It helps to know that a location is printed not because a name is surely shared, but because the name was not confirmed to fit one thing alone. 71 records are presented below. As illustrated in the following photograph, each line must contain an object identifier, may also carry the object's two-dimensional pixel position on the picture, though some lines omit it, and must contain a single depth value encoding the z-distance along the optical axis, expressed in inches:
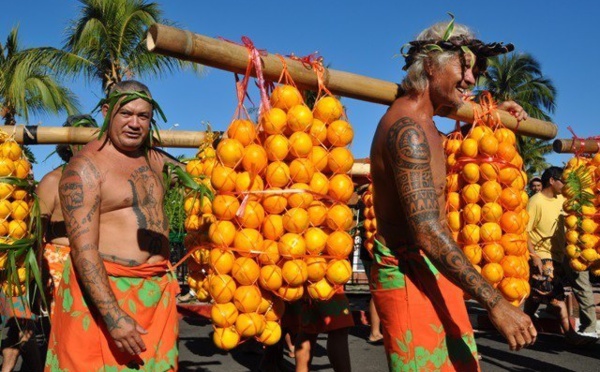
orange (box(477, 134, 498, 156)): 138.9
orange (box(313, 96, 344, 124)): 118.5
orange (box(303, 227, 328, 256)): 113.2
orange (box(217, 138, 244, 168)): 112.6
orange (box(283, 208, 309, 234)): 111.9
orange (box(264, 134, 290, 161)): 113.8
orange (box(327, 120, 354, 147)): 118.6
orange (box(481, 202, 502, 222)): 137.2
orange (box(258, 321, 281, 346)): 116.4
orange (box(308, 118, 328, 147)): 117.8
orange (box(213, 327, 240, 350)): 112.7
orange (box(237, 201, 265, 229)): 111.8
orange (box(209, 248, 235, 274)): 111.4
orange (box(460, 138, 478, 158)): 140.8
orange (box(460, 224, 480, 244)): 137.5
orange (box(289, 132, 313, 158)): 113.9
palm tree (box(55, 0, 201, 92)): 550.6
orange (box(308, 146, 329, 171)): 117.3
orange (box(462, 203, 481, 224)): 138.3
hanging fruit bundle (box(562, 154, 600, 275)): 229.1
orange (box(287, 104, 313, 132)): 115.0
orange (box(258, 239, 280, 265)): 111.9
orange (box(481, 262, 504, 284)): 134.0
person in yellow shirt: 271.7
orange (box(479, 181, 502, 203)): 138.3
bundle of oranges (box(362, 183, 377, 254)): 276.8
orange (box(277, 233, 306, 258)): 111.0
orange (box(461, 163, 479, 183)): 139.6
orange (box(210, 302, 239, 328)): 112.0
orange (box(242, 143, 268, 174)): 113.3
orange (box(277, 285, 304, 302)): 113.0
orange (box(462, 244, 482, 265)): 135.5
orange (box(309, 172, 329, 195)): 116.6
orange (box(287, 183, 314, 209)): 113.1
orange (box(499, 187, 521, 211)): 139.7
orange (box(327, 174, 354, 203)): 118.2
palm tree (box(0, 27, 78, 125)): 553.6
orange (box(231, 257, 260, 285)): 110.3
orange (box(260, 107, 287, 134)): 115.1
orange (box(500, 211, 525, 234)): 138.3
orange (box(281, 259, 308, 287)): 110.7
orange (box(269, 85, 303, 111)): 116.5
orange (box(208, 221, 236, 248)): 111.9
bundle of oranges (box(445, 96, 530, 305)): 136.6
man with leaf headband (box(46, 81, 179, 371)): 112.5
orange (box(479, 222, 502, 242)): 136.8
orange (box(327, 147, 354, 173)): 118.3
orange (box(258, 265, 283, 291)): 111.3
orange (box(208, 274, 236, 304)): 111.0
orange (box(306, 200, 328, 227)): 115.0
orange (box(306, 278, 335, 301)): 116.2
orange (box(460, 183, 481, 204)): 140.2
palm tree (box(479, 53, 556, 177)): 987.9
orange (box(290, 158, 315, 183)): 114.2
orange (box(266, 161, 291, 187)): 113.2
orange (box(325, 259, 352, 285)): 116.3
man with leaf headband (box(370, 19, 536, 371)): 99.7
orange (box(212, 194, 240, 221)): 111.8
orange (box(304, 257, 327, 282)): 113.8
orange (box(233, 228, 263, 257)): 111.3
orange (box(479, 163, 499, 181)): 139.6
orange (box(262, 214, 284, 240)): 113.3
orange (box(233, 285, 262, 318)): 111.0
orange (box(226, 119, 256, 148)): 115.7
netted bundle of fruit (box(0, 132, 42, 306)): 146.7
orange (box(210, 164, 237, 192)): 113.2
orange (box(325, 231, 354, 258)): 115.7
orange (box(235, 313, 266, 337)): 112.1
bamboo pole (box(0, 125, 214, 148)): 163.2
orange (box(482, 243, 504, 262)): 135.4
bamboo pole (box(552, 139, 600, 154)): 220.8
